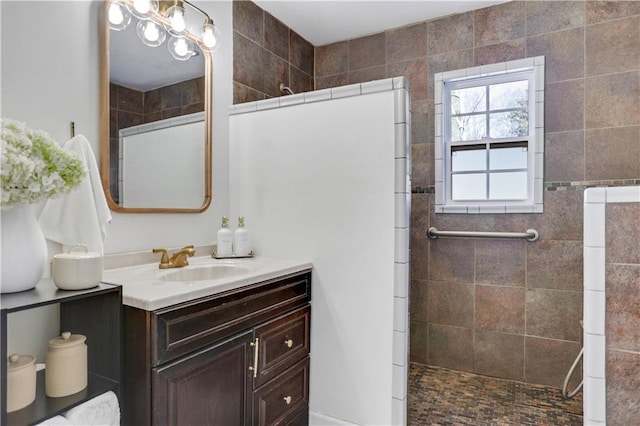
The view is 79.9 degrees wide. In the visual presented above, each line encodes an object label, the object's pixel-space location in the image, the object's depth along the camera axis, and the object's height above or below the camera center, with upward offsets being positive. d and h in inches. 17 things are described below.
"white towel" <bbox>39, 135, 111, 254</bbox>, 55.7 -0.8
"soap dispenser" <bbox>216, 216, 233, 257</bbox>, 80.0 -7.2
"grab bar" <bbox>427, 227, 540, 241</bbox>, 96.7 -6.6
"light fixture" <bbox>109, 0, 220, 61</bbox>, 66.6 +35.2
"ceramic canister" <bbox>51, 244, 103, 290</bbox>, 44.5 -7.4
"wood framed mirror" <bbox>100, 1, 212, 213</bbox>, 65.3 +15.9
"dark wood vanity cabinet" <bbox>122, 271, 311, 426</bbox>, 47.2 -21.7
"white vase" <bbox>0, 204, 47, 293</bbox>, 41.4 -4.7
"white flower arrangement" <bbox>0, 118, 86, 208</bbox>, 38.8 +4.5
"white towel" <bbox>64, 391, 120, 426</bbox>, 43.6 -23.8
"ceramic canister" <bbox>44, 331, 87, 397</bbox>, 44.7 -18.8
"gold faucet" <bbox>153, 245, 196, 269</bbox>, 68.4 -9.2
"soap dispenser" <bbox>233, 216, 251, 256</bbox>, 80.3 -7.0
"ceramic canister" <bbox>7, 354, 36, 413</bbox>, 40.7 -18.9
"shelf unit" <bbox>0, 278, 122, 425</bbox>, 38.9 -15.9
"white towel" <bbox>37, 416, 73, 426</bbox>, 41.4 -23.4
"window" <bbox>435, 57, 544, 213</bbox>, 97.3 +19.3
